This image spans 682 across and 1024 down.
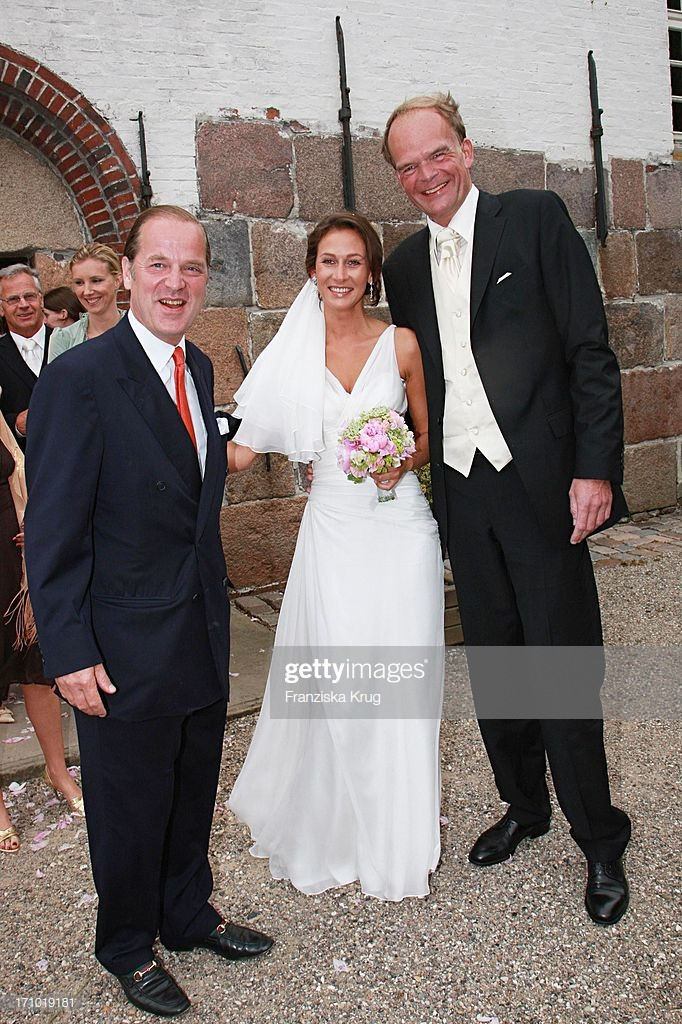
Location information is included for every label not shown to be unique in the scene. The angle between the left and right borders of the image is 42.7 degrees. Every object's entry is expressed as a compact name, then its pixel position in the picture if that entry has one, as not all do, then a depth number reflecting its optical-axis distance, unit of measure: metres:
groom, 2.59
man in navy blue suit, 2.04
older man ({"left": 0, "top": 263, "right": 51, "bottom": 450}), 4.35
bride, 2.84
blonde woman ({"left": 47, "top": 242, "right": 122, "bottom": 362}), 4.28
